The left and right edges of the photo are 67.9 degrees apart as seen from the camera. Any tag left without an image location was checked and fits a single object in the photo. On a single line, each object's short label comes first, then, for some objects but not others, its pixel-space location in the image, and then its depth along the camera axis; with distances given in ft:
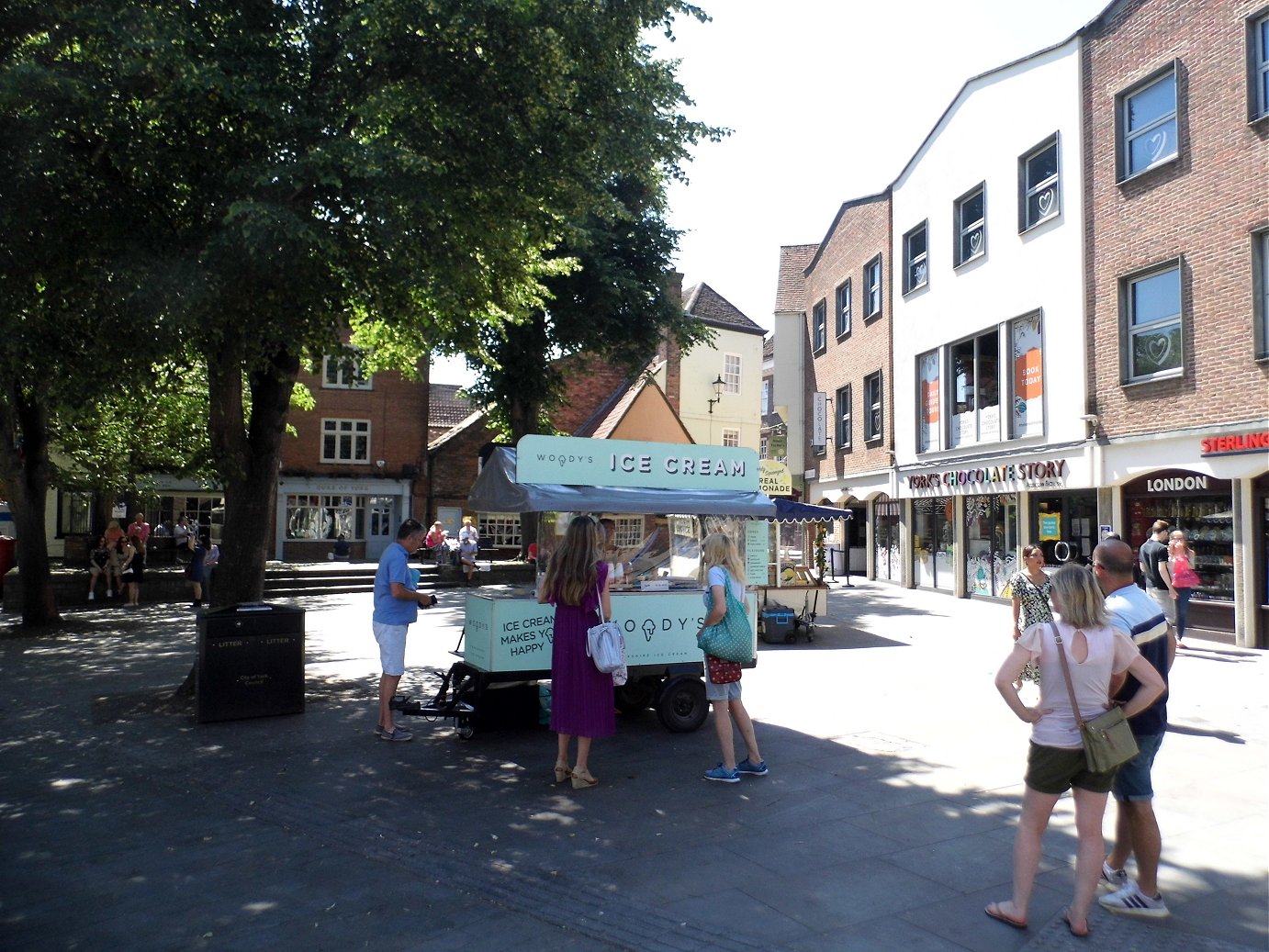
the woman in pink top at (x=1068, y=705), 13.53
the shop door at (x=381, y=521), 117.39
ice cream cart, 25.93
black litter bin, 27.48
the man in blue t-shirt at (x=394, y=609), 25.52
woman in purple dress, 20.94
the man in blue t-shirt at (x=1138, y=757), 14.48
